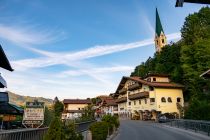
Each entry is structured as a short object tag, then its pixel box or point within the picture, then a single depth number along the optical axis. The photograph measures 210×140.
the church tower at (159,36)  65.12
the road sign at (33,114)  6.55
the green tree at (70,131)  5.00
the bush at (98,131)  9.52
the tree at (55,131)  4.80
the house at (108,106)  50.47
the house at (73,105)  56.20
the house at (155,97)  33.22
